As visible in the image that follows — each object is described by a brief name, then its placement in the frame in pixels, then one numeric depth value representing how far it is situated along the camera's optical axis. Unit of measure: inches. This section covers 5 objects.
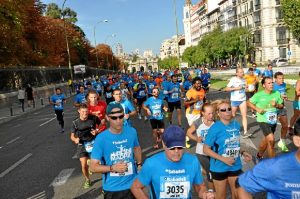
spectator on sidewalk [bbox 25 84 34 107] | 750.5
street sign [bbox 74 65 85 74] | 1551.8
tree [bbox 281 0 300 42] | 1019.5
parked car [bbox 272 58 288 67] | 1388.3
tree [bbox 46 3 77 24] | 2174.1
